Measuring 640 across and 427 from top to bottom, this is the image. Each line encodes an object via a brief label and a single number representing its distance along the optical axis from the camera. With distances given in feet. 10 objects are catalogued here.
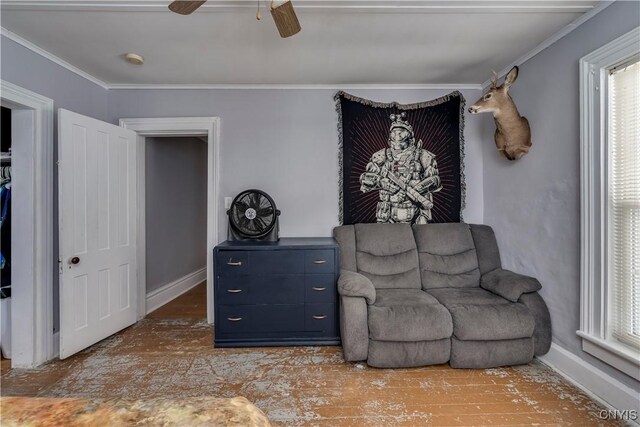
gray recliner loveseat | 6.35
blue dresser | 7.59
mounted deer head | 7.13
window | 5.11
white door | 6.93
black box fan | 8.41
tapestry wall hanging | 9.21
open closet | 7.12
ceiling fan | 4.21
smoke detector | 7.17
